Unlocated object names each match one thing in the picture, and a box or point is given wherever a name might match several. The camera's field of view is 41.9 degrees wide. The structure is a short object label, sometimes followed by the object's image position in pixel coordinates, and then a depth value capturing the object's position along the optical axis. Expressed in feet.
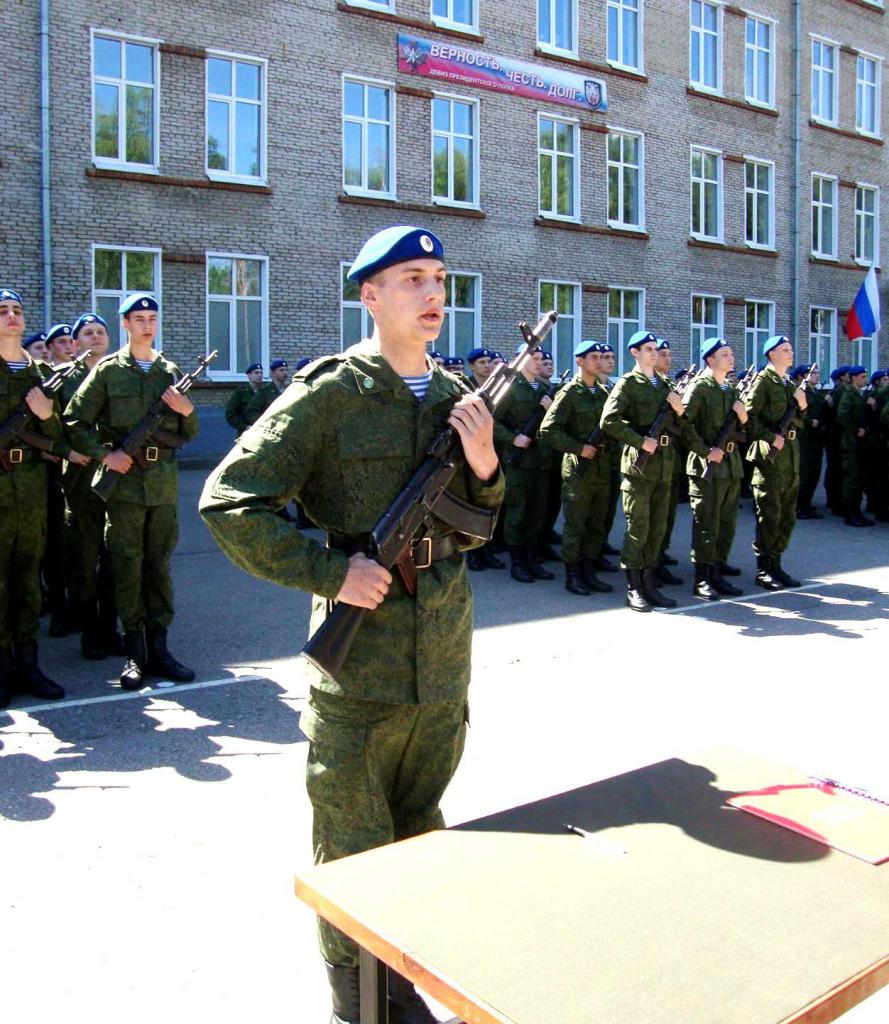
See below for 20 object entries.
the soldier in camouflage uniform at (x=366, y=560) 9.19
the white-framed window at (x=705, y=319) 88.58
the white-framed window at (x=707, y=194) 88.53
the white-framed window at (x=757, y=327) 92.89
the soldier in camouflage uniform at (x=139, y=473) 22.34
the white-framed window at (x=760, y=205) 92.79
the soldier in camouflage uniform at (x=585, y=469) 33.78
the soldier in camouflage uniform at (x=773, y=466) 34.53
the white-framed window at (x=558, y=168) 78.28
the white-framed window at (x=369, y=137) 68.49
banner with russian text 70.38
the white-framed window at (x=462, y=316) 74.02
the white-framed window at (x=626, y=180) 82.53
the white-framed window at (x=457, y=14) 71.56
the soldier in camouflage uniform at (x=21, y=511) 20.98
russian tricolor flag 78.02
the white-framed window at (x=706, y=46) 87.51
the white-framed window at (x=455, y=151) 72.49
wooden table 6.05
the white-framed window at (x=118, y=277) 60.34
